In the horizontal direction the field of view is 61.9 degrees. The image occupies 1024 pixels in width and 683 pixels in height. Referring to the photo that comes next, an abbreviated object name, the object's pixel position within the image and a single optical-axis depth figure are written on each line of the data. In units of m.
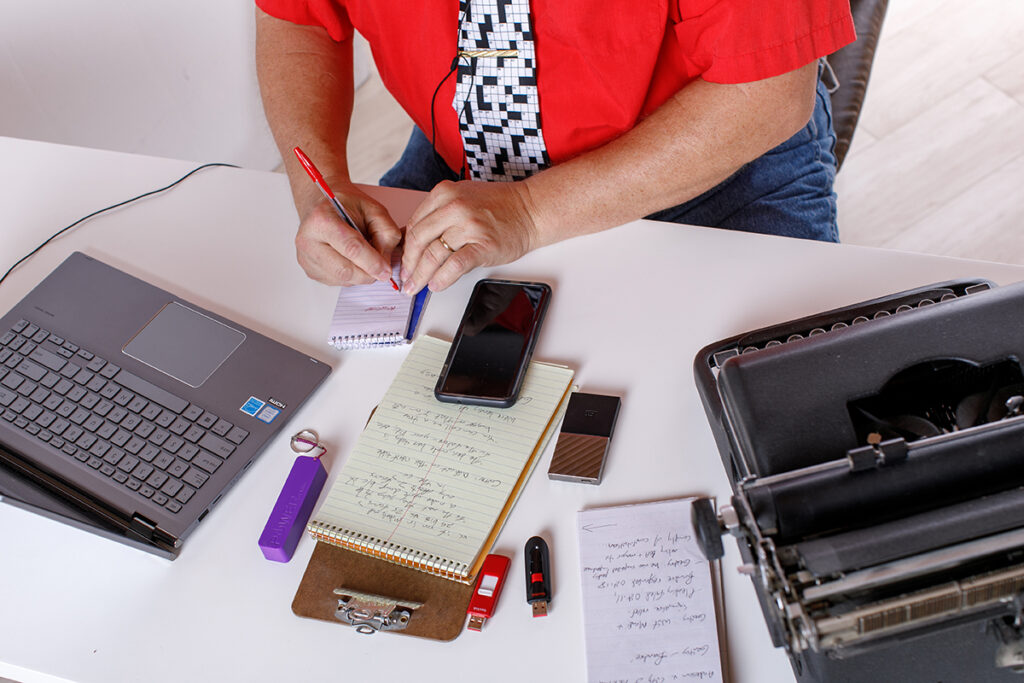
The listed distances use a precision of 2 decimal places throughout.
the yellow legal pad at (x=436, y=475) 0.90
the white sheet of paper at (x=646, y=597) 0.80
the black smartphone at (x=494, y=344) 1.00
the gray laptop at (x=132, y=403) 0.97
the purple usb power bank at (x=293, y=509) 0.91
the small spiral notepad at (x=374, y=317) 1.09
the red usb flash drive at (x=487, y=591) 0.85
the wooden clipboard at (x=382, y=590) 0.85
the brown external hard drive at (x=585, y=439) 0.93
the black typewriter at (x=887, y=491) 0.64
